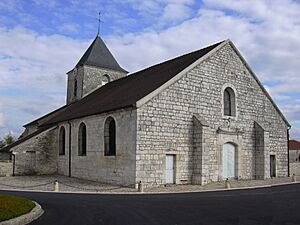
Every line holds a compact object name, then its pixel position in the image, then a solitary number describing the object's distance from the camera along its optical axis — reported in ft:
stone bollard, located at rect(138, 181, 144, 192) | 52.80
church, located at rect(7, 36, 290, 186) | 59.67
